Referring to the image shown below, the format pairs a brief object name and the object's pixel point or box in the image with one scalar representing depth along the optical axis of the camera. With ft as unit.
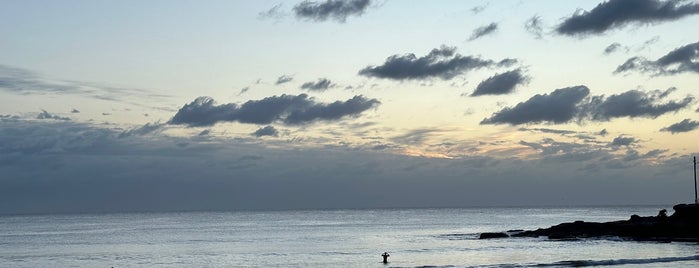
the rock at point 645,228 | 307.78
